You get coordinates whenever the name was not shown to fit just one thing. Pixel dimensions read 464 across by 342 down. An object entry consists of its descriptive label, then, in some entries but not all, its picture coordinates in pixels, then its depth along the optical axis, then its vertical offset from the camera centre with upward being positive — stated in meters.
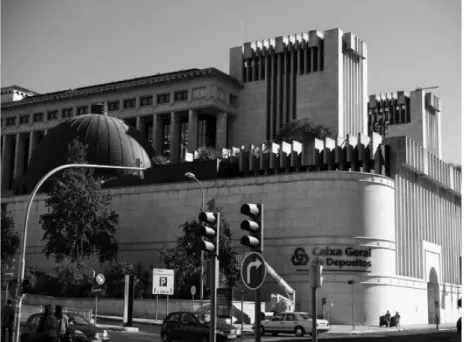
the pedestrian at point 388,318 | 60.05 -1.21
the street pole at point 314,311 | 18.84 -0.25
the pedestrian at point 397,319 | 60.10 -1.28
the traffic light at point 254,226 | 15.30 +1.53
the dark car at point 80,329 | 26.31 -1.21
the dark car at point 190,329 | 30.11 -1.25
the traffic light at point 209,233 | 15.84 +1.42
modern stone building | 64.25 +11.02
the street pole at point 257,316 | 15.27 -0.33
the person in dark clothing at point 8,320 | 23.78 -0.81
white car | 42.69 -1.37
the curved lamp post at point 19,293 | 22.27 +0.04
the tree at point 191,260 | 58.50 +3.08
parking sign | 43.44 +0.99
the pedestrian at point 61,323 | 21.32 -0.78
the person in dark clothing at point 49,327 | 20.66 -0.87
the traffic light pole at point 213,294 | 16.23 +0.11
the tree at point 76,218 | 65.25 +6.96
